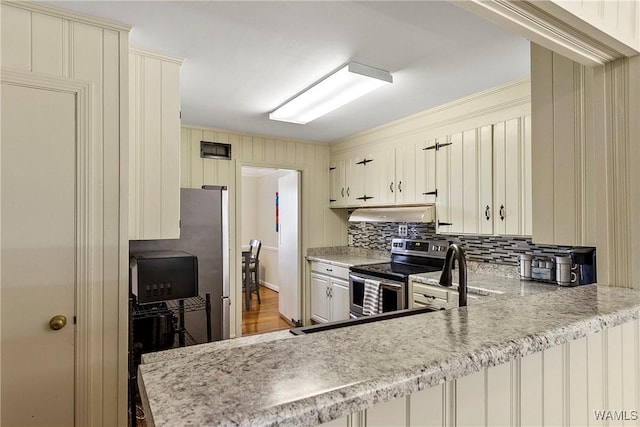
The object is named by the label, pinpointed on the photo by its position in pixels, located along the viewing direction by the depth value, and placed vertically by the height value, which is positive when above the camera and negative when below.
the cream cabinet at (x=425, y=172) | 3.25 +0.44
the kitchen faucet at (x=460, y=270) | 1.18 -0.19
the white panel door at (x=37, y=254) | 1.46 -0.16
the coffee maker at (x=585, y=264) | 2.20 -0.31
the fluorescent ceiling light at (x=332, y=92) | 2.22 +0.93
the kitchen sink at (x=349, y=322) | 1.11 -0.37
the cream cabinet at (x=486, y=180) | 2.52 +0.30
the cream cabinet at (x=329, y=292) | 3.88 -0.92
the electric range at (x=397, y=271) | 3.07 -0.53
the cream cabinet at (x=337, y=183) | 4.46 +0.46
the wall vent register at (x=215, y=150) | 3.86 +0.78
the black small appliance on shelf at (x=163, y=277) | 1.96 -0.35
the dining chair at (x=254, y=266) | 5.83 -0.86
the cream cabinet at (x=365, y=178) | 3.88 +0.47
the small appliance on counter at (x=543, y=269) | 2.48 -0.39
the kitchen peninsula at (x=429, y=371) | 0.48 -0.25
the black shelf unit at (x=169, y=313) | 2.03 -0.75
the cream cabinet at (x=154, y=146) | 1.92 +0.42
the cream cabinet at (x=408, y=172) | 3.40 +0.47
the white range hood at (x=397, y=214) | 3.21 +0.03
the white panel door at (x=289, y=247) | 4.51 -0.42
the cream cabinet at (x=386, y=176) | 3.70 +0.46
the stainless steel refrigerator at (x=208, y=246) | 2.86 -0.24
